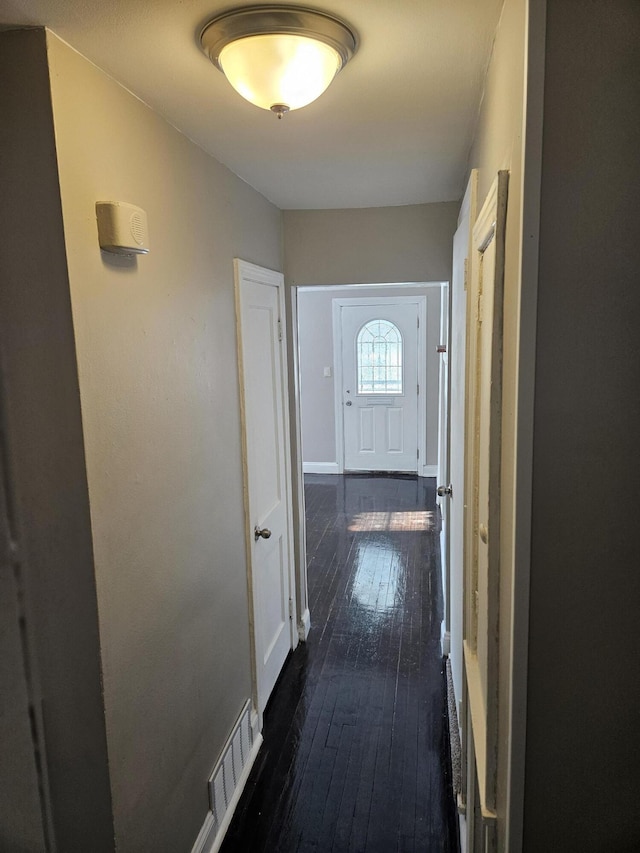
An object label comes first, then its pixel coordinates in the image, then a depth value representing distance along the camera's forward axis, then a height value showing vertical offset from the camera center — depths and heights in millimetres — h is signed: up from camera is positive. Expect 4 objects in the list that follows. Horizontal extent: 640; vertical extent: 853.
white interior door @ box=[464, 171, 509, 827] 1225 -317
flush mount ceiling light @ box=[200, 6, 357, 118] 1248 +651
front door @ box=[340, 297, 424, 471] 6832 -343
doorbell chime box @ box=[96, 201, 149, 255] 1462 +324
